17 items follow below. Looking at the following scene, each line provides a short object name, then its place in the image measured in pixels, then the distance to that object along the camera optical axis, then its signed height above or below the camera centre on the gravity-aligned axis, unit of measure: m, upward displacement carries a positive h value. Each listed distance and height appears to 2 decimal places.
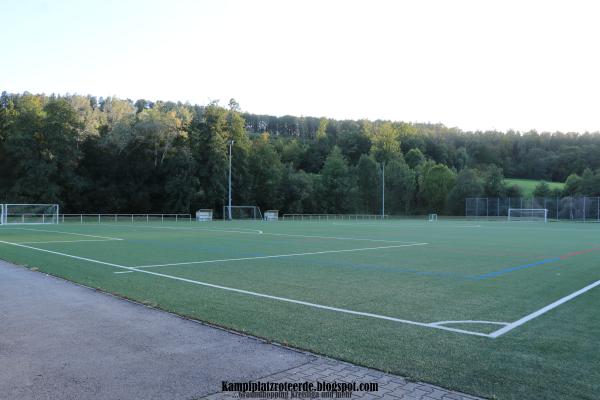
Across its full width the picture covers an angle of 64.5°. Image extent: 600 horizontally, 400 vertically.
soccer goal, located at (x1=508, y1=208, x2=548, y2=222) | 59.09 -1.05
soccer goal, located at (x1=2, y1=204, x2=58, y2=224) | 36.12 -1.10
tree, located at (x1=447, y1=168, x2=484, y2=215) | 69.69 +2.25
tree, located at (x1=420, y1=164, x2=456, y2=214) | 75.62 +2.87
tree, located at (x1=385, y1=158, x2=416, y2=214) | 78.69 +2.57
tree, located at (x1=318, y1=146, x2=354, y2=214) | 73.94 +2.51
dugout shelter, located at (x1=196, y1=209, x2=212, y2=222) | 50.88 -1.50
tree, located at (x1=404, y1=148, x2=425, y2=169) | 90.43 +9.00
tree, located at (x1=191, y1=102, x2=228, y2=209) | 60.19 +6.05
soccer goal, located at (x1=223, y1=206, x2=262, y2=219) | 56.69 -1.16
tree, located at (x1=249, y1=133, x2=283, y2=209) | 67.44 +3.85
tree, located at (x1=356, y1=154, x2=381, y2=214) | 78.75 +2.74
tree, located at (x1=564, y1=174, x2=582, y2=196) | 69.44 +2.93
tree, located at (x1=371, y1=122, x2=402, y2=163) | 89.62 +11.75
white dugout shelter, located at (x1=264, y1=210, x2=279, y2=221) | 57.39 -1.59
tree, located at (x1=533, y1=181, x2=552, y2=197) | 69.88 +2.25
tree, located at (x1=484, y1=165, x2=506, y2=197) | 69.50 +3.02
